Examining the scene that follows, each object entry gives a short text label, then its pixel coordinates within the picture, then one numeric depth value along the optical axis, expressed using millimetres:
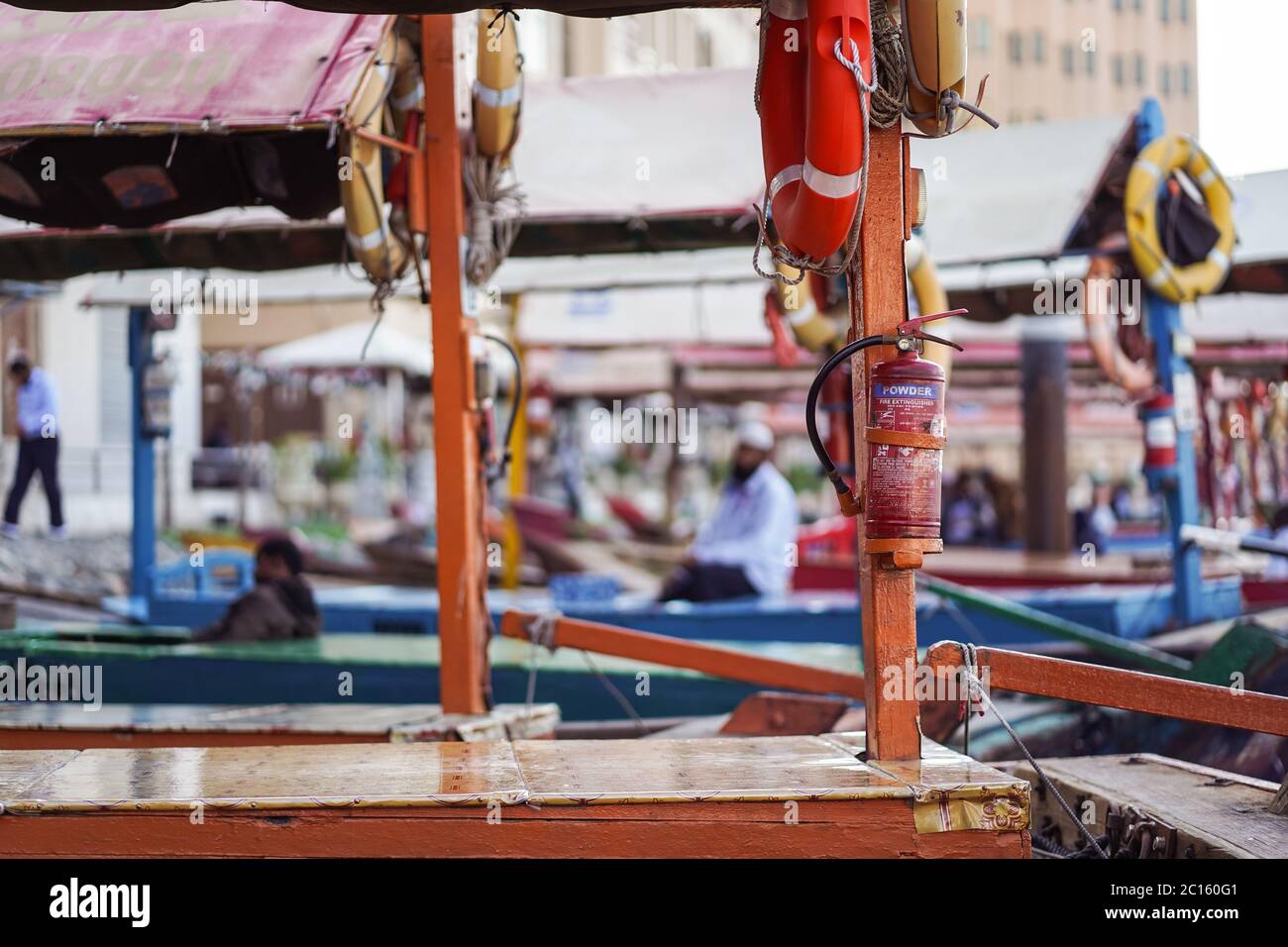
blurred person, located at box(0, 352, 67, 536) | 10391
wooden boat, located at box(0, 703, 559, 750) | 4754
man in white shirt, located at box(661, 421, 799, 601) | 9320
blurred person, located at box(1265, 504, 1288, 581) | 10542
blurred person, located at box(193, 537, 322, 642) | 7258
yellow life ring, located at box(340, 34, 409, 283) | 4770
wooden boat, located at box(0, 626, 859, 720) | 6773
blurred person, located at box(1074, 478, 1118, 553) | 16928
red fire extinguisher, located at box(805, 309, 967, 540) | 3100
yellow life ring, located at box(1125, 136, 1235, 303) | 7574
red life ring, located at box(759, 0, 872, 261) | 3053
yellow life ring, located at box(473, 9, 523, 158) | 4871
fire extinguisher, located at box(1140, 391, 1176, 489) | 7926
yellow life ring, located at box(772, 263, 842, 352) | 7172
